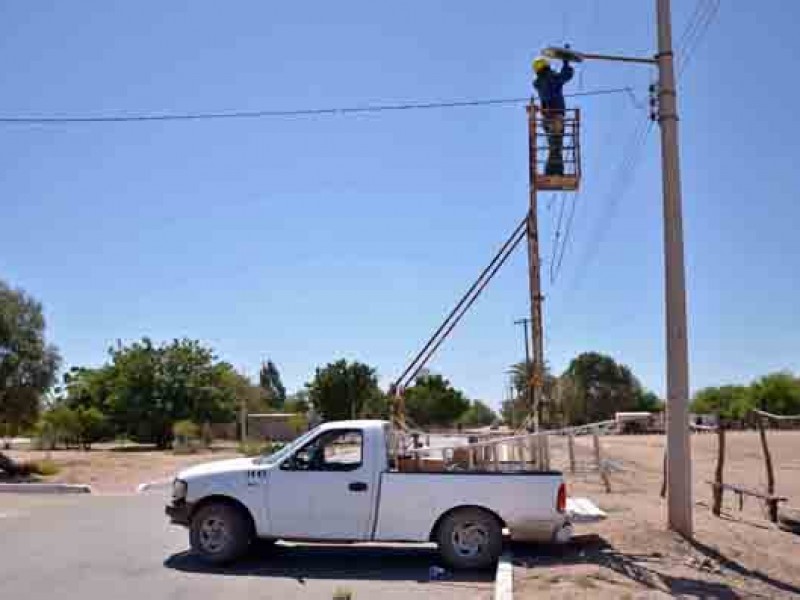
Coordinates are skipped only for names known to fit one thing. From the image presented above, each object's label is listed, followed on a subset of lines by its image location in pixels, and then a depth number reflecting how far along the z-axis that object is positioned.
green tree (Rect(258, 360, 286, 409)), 124.01
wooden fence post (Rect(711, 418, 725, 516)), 14.40
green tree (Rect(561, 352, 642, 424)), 110.31
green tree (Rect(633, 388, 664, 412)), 116.31
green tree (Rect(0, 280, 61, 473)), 26.92
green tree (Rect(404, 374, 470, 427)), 67.75
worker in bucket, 13.12
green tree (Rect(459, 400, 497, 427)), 120.37
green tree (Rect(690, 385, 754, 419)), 109.24
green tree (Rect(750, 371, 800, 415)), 101.00
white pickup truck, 10.18
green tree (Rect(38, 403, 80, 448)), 43.59
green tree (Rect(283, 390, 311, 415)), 69.54
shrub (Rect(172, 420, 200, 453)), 42.75
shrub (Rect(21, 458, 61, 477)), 26.75
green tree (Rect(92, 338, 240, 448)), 48.16
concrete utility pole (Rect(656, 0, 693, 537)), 10.84
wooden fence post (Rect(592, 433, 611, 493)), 17.09
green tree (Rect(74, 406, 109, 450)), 48.31
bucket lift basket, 13.06
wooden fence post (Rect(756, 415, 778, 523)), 13.86
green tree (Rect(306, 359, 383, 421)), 60.88
